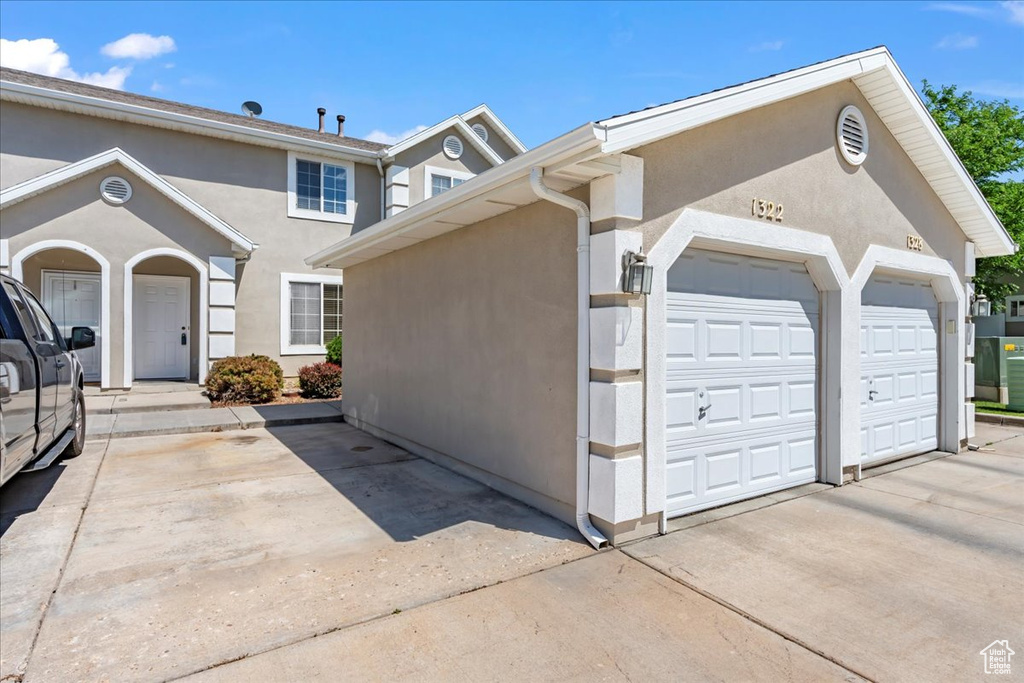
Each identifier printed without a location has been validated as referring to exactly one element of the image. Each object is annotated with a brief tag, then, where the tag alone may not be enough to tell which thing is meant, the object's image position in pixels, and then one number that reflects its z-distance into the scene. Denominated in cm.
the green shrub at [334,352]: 1310
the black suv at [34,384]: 360
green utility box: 1123
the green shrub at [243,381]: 1090
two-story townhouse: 1062
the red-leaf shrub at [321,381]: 1213
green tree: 1391
